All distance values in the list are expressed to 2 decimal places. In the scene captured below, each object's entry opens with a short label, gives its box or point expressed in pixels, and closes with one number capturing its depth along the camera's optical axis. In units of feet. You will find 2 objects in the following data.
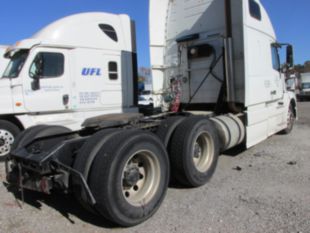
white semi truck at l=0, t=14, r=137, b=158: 17.64
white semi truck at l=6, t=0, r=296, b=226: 9.14
